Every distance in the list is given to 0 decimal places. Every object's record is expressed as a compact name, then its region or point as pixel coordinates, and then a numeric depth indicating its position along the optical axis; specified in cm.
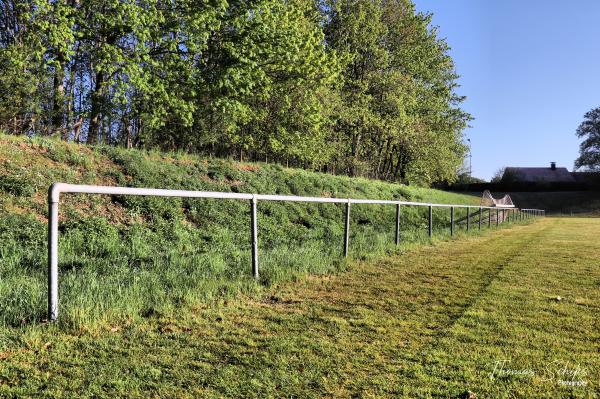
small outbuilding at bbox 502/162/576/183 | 9175
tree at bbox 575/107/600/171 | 8075
